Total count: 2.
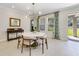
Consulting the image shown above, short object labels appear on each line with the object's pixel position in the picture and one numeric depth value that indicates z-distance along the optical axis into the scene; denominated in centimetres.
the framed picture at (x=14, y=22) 204
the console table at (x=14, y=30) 210
